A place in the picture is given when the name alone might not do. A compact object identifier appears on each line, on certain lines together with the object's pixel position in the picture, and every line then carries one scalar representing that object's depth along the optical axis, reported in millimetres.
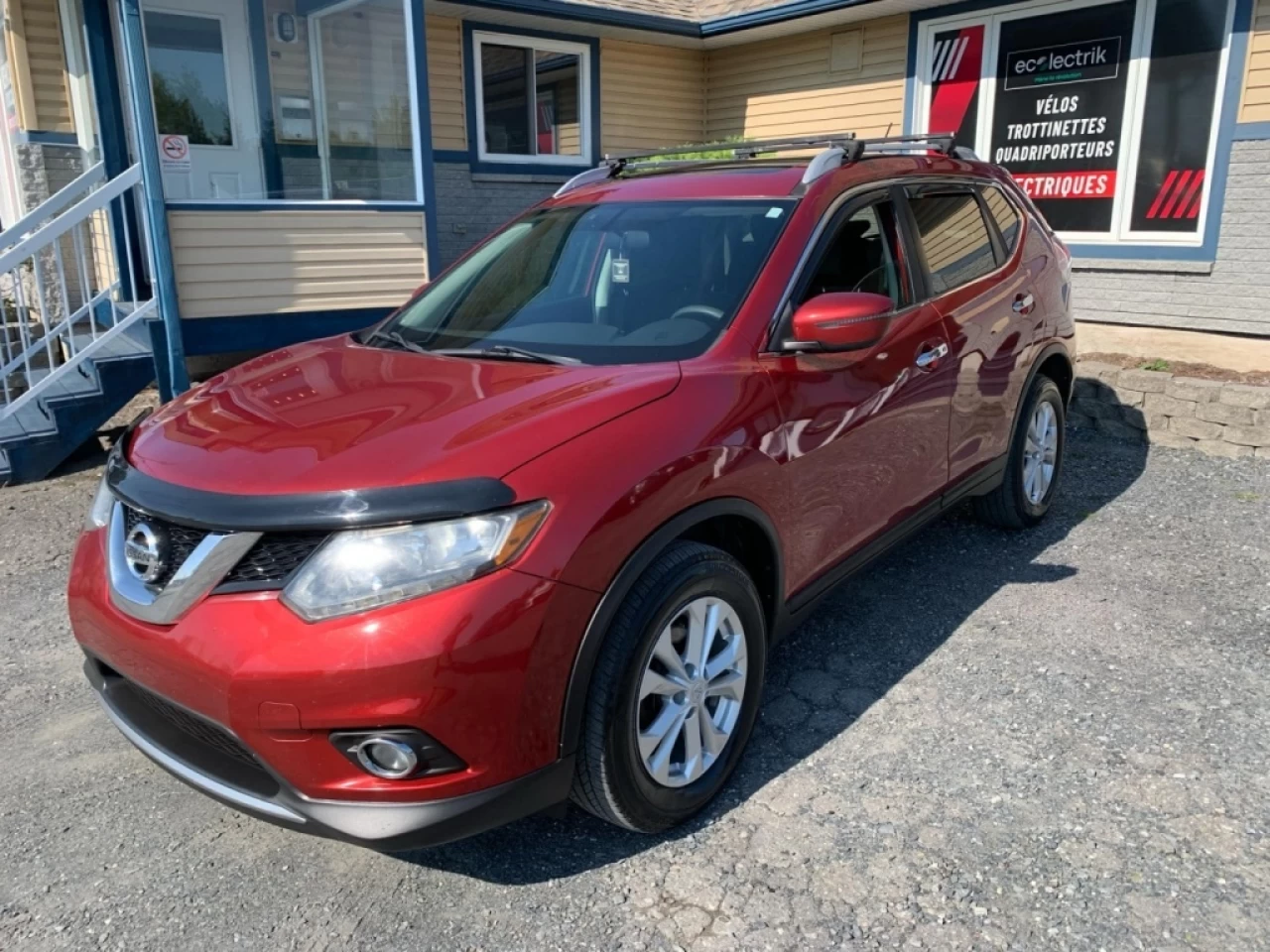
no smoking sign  7828
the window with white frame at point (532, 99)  11047
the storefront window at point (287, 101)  7980
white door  7758
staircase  6250
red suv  2248
